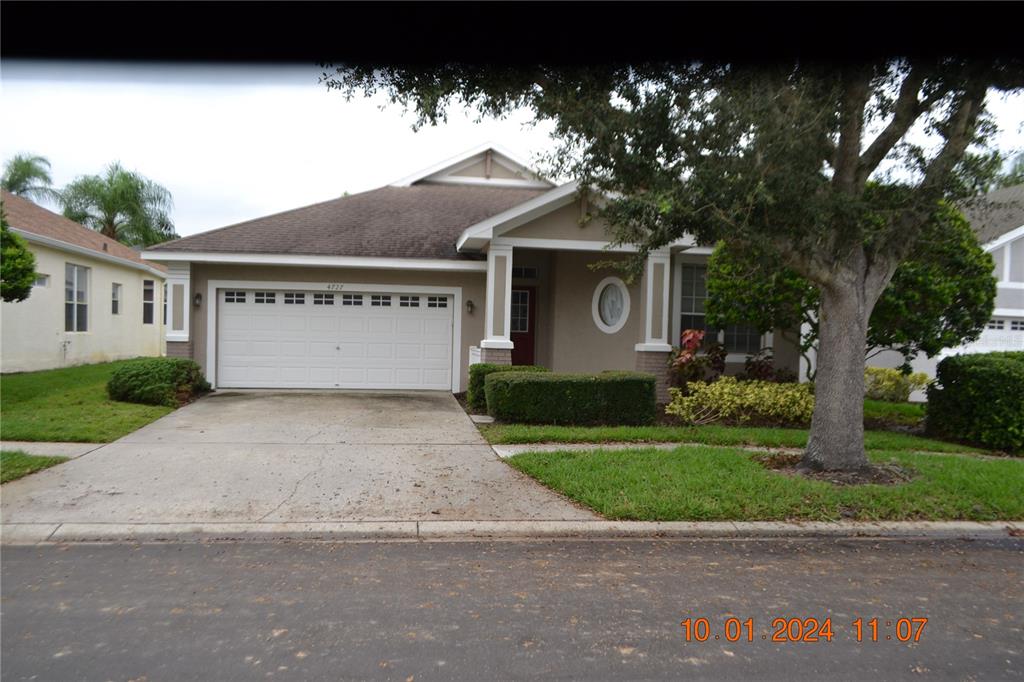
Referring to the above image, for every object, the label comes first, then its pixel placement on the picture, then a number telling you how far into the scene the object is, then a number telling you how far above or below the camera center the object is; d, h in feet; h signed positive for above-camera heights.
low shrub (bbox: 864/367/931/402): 50.52 -3.31
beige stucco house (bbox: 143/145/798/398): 46.42 +1.76
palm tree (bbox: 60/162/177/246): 101.76 +16.81
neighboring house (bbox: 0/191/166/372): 54.70 +1.72
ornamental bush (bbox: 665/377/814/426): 37.76 -3.81
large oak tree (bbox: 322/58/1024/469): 22.13 +6.18
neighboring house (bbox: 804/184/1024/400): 51.13 +2.99
